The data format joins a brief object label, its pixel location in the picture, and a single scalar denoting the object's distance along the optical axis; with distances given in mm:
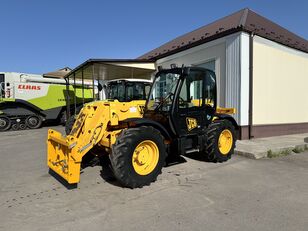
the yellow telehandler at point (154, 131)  4715
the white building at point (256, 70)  9742
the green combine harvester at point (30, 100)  15363
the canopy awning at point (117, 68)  12595
